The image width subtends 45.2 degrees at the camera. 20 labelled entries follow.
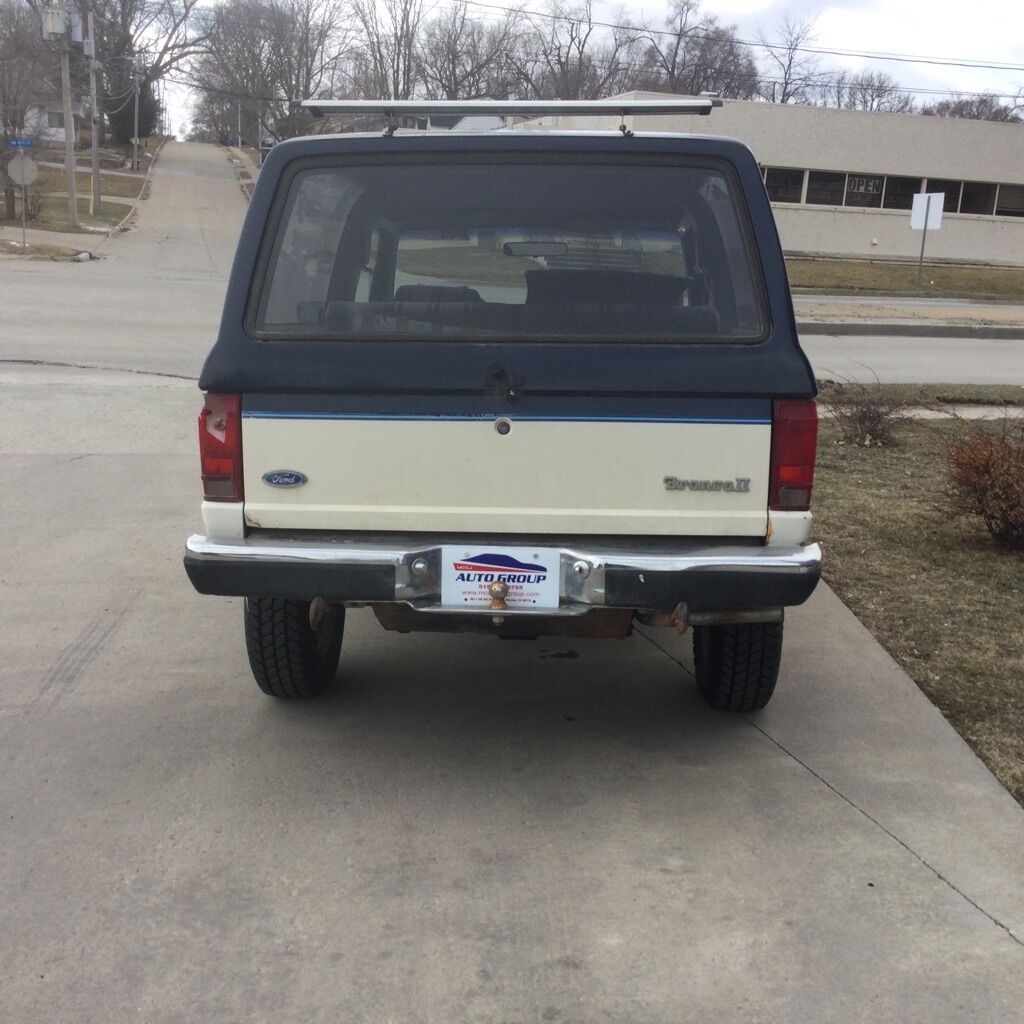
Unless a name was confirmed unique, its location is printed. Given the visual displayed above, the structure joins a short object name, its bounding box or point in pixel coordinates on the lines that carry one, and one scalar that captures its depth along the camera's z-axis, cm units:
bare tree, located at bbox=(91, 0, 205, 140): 7575
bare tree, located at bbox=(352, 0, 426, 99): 5019
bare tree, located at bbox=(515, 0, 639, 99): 7025
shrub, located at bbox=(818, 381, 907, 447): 988
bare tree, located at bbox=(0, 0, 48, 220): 3494
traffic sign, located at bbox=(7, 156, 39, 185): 2900
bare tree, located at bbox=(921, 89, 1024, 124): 7250
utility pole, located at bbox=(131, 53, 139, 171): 6131
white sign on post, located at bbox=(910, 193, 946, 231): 2755
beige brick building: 3991
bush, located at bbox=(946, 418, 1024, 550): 662
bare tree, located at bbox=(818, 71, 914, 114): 7619
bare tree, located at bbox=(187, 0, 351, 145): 7094
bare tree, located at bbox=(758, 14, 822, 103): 7519
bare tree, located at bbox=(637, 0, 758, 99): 7271
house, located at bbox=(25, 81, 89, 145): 3919
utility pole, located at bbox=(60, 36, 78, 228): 3400
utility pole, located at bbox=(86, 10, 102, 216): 4122
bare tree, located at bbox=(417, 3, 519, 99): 6562
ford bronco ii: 376
